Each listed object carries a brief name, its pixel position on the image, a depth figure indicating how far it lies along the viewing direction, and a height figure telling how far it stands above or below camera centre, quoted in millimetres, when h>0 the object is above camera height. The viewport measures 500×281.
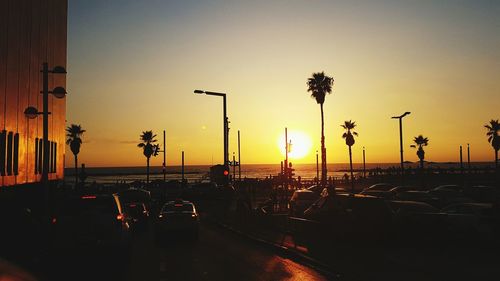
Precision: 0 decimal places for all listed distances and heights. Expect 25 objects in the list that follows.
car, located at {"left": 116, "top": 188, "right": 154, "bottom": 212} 28308 -1648
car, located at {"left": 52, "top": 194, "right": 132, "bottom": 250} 12016 -1360
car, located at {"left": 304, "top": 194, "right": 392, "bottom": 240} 16656 -1842
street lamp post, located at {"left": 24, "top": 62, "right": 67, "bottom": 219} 15812 +2110
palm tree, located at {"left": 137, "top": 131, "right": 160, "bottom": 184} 74750 +3873
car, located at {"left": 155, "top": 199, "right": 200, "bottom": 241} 19156 -2217
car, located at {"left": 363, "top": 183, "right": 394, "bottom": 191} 43875 -2008
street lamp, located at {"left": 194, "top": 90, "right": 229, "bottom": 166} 29094 +3159
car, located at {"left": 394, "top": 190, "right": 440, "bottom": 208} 25781 -1823
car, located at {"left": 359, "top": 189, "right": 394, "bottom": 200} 30105 -1824
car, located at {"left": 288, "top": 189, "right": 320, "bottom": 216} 24922 -1846
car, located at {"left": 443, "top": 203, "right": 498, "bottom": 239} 16000 -1972
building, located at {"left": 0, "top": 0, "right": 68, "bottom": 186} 25328 +5719
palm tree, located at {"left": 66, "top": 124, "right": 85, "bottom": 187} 74312 +5660
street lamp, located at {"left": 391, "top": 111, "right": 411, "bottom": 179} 39209 +2809
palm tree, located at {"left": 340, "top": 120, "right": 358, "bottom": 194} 75875 +5091
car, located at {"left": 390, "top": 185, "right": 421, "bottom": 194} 35362 -1808
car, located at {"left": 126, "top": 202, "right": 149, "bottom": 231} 22688 -2225
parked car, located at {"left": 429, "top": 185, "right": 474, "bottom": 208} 25266 -1961
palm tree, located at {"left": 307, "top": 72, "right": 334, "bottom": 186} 56250 +9425
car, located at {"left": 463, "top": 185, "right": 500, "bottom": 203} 29944 -2036
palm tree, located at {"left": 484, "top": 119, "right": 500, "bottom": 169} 75000 +4882
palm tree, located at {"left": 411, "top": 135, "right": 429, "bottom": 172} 91000 +4698
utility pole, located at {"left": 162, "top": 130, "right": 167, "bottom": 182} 58519 +2292
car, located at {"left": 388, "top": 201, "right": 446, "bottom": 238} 17000 -2155
